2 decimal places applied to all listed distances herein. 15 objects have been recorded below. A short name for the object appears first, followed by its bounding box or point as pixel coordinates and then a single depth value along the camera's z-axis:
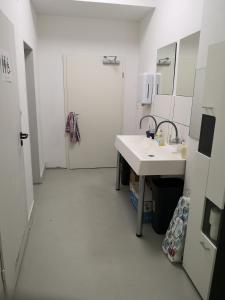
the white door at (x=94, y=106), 4.04
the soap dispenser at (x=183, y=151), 2.33
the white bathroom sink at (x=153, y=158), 2.21
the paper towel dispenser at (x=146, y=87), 3.38
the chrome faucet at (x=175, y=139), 2.67
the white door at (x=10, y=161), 1.54
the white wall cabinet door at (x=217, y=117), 1.44
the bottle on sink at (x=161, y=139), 2.87
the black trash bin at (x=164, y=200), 2.35
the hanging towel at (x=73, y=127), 4.15
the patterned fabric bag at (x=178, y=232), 2.04
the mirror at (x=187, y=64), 2.39
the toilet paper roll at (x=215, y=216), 1.56
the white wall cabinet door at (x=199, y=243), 1.64
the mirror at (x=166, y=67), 2.85
